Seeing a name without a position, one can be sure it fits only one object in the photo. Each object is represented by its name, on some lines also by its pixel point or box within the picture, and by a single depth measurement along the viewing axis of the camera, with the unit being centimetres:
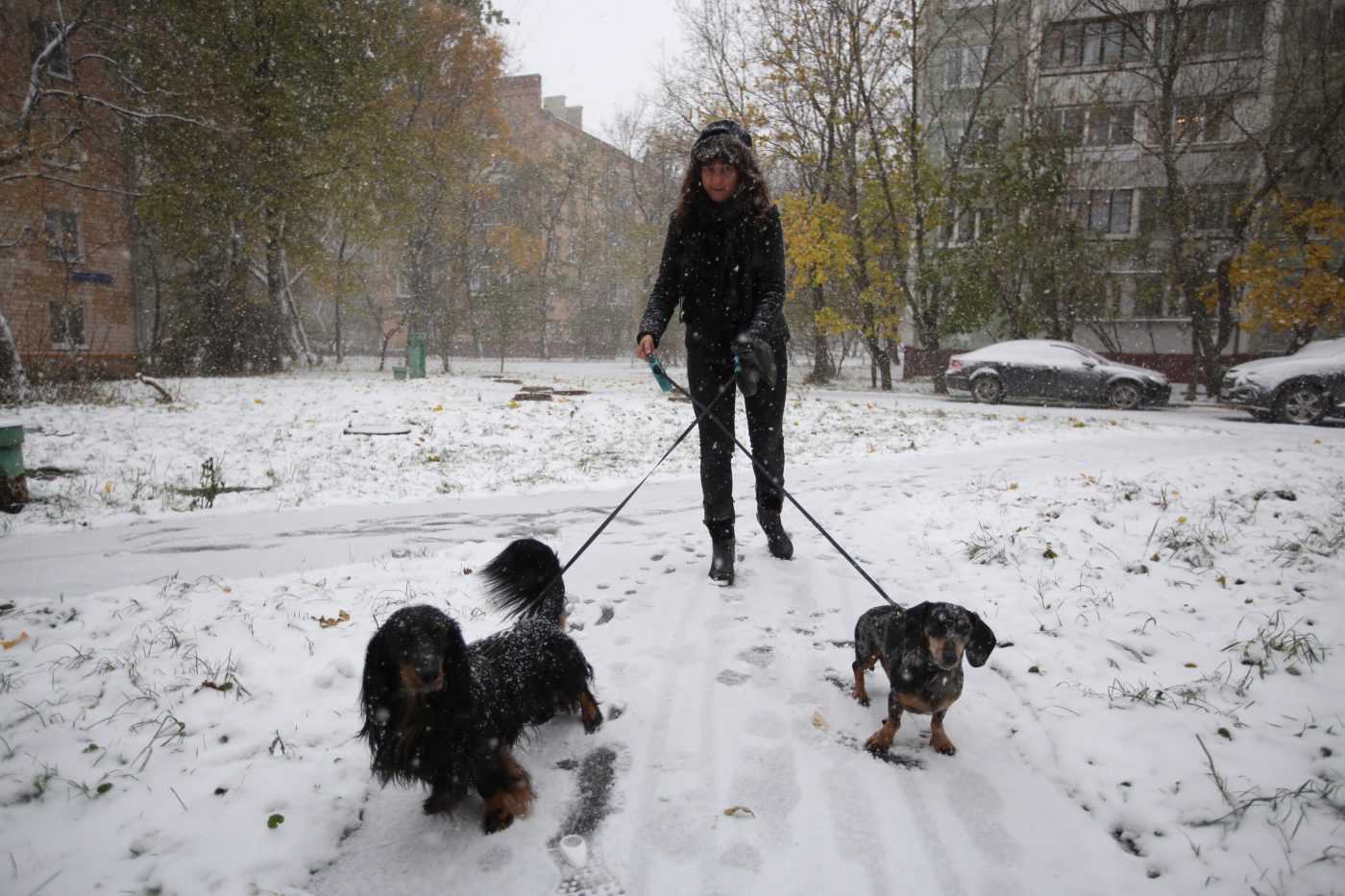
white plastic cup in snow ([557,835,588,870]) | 155
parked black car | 1395
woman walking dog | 305
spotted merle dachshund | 181
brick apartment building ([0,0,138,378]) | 1068
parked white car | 1133
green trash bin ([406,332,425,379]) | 1838
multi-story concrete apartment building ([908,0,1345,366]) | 1585
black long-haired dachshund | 156
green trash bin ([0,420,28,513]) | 441
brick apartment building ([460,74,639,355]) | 3359
